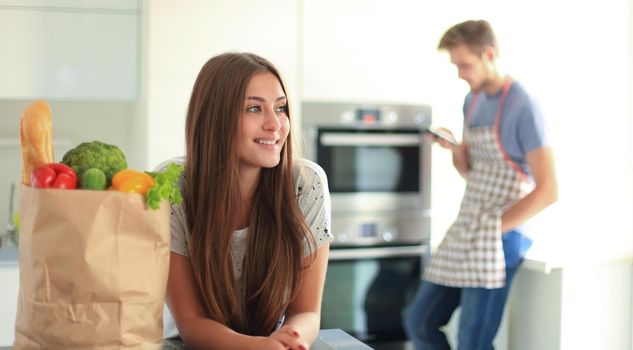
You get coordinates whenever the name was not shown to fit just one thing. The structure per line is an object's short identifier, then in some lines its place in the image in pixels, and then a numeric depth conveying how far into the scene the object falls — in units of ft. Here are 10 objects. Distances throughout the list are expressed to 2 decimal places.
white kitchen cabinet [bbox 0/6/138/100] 9.70
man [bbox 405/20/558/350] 8.80
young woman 4.66
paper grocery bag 3.15
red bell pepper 3.13
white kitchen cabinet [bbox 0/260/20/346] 8.16
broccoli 3.36
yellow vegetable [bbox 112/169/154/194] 3.26
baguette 3.20
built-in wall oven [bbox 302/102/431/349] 10.56
